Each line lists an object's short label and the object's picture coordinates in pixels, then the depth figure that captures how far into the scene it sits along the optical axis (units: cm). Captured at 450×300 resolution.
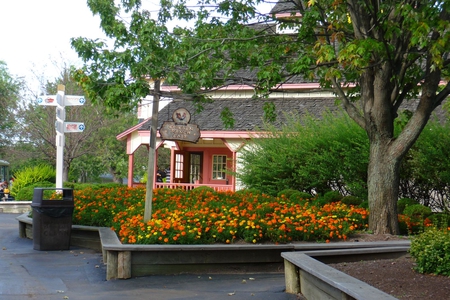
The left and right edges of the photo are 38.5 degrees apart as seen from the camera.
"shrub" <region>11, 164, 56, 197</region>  3136
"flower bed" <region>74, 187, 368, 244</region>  1028
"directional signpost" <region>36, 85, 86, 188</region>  1733
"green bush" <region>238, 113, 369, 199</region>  1644
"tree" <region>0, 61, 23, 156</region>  3800
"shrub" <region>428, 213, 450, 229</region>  1302
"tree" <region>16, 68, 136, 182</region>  3566
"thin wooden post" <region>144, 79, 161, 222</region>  1135
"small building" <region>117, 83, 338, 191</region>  2370
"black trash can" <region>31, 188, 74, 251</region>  1292
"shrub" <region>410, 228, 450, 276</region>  741
